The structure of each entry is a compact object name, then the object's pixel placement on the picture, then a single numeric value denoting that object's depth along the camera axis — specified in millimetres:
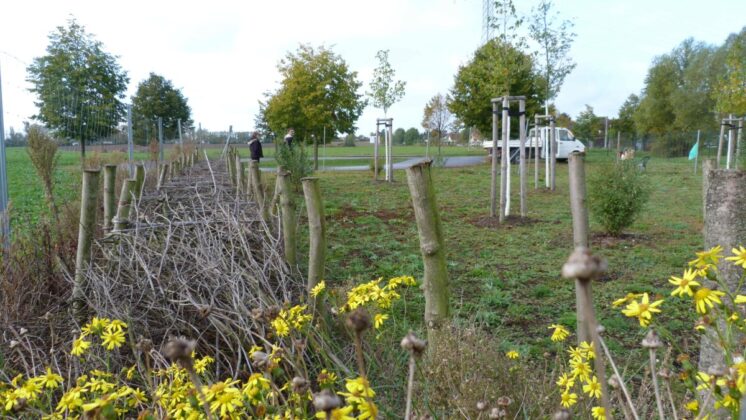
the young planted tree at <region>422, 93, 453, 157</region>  38219
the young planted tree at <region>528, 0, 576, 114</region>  12188
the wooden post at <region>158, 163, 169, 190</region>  7227
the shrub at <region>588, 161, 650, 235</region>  7152
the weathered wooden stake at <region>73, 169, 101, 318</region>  3572
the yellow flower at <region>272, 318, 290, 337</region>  1902
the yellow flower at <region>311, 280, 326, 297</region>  2412
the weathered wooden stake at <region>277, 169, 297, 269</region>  3938
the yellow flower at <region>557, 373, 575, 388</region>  1624
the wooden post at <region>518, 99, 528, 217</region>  8664
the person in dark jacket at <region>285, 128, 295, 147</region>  14259
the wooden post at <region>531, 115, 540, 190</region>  13125
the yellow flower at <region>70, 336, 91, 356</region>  1842
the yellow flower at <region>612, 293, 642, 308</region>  1350
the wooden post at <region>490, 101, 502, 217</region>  9022
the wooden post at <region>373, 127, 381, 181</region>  16609
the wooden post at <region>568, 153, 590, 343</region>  2760
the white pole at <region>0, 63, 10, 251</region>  5144
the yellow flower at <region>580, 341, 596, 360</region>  1625
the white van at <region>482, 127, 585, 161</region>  25647
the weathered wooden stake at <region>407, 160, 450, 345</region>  2693
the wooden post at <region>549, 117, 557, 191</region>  12067
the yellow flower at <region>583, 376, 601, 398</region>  1564
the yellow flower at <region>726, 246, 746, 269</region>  1299
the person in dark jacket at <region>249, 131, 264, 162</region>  15443
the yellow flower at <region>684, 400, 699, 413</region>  1241
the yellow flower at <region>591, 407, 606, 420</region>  1369
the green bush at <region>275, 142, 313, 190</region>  13008
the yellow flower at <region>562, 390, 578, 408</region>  1647
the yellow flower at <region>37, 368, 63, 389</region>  1625
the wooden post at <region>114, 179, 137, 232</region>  4023
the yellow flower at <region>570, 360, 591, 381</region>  1605
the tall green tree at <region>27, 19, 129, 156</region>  7832
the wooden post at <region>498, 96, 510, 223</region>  8578
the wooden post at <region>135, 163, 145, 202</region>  4800
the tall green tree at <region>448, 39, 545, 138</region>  9977
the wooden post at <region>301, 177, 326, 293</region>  3359
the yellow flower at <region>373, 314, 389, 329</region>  1867
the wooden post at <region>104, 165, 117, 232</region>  3908
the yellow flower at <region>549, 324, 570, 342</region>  2004
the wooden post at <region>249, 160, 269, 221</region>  4809
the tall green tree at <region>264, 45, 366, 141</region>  24812
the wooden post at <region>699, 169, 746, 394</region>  2164
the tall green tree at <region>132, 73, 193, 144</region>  58738
